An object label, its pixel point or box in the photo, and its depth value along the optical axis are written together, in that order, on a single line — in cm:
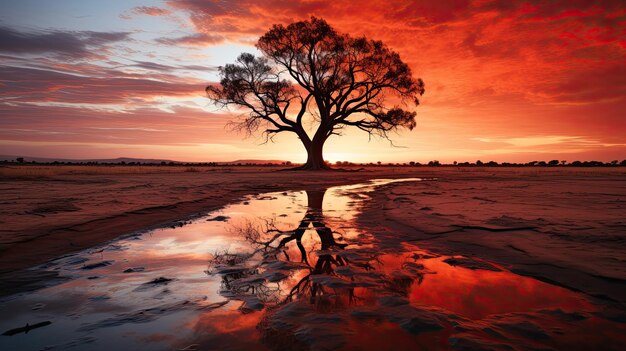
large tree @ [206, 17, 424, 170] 2542
